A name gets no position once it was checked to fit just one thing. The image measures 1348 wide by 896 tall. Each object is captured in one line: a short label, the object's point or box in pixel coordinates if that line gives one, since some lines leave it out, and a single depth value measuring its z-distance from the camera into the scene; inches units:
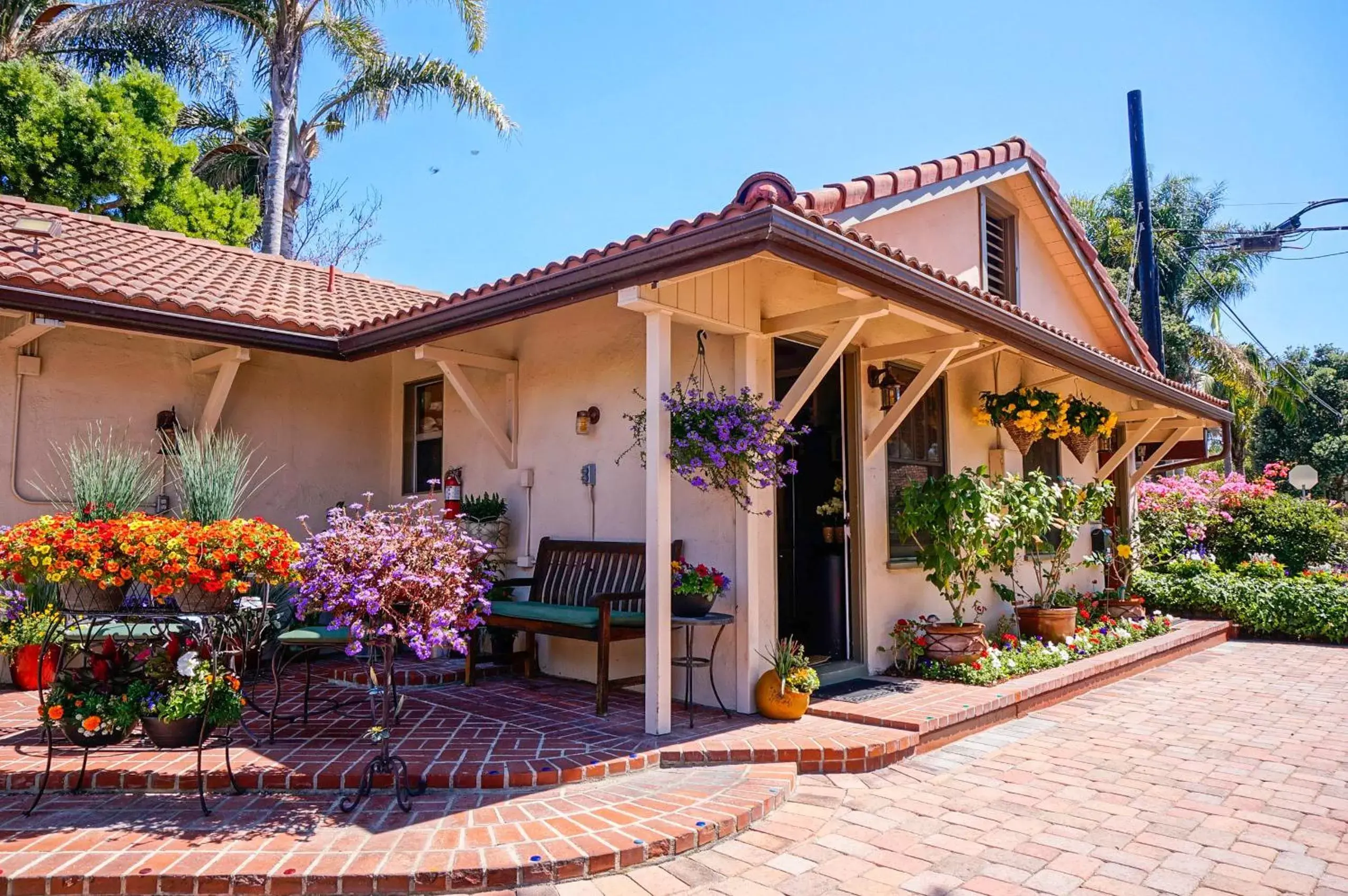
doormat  223.5
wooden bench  201.2
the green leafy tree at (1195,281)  812.0
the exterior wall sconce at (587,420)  248.2
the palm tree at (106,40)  550.3
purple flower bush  144.2
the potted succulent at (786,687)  203.0
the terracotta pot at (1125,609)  349.4
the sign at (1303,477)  615.8
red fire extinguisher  294.7
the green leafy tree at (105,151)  496.1
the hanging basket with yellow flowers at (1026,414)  292.0
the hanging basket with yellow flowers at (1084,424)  309.6
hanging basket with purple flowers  190.7
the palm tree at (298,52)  574.9
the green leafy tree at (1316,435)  1003.3
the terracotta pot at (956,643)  253.4
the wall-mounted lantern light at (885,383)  261.0
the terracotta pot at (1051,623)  298.4
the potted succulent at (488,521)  269.6
